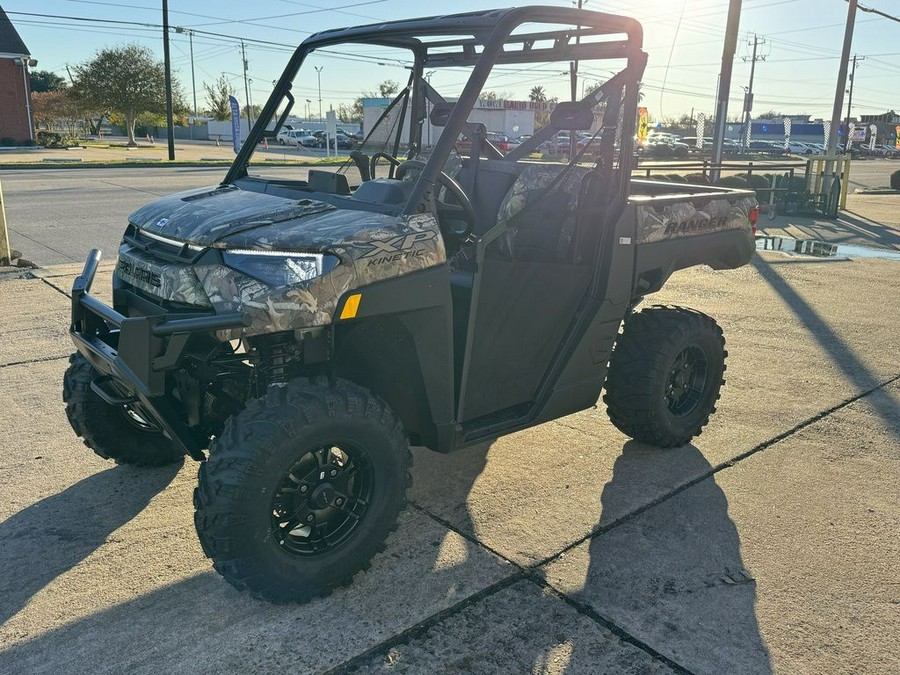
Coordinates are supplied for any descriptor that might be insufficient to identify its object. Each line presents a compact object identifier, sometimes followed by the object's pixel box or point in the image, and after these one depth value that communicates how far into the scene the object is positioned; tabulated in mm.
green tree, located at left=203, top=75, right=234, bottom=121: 74375
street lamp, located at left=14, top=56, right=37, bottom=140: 43812
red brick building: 43281
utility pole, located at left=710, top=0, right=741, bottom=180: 16234
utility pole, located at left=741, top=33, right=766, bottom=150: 27152
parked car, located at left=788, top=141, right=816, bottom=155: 56588
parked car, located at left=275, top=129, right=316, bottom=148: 44781
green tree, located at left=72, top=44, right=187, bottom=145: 50938
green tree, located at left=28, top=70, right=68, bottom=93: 77938
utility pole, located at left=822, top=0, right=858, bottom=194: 19781
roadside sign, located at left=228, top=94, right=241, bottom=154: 30875
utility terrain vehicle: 2680
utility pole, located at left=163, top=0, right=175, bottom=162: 34619
